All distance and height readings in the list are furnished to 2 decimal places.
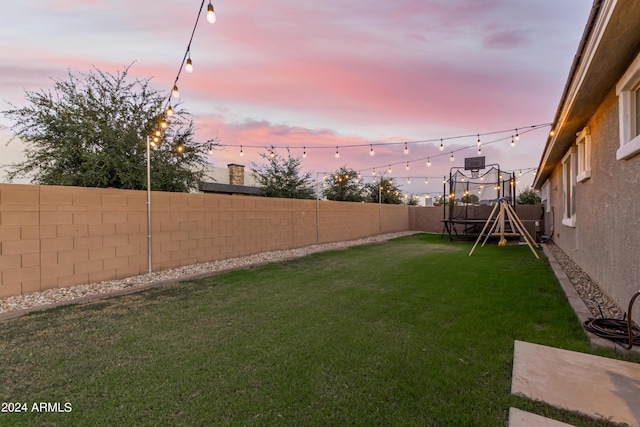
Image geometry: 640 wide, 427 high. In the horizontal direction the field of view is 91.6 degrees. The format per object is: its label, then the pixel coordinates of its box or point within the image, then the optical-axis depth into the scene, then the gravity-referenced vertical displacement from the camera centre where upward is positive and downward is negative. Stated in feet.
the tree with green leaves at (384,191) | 63.05 +4.01
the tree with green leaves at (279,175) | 40.22 +4.66
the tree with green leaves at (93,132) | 20.92 +5.60
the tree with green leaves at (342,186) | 56.51 +4.51
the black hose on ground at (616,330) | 7.84 -3.36
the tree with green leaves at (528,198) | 67.72 +2.65
